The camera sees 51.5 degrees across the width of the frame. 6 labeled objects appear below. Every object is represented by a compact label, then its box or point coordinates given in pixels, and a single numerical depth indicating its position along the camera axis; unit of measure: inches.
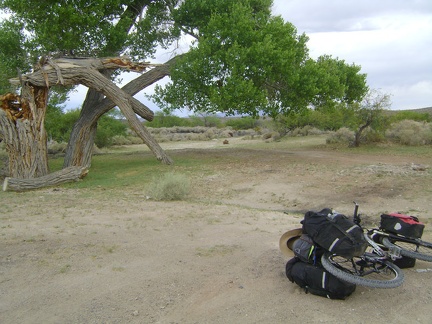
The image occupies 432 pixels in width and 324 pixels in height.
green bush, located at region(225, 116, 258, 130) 1904.5
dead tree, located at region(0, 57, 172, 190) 528.7
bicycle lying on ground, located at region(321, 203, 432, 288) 156.9
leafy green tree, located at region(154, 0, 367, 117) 572.7
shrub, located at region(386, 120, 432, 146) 810.2
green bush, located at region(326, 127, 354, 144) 879.1
